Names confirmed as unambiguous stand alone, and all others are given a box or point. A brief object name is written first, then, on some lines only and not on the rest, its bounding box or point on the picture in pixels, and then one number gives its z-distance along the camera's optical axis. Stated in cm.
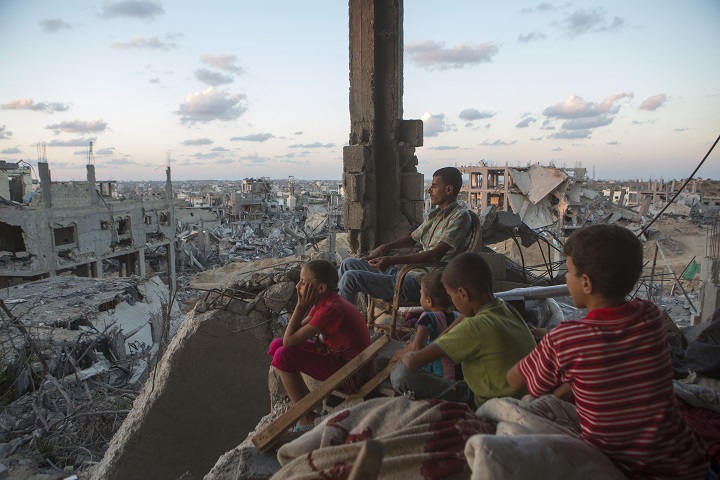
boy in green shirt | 242
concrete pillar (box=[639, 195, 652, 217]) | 3176
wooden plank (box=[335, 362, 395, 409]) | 304
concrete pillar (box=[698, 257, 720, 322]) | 710
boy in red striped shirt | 175
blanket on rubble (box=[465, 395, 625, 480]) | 153
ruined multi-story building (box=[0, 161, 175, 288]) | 2267
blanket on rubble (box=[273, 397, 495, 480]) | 193
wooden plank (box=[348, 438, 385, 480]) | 134
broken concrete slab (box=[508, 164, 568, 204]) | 2734
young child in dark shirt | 297
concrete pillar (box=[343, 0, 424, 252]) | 660
